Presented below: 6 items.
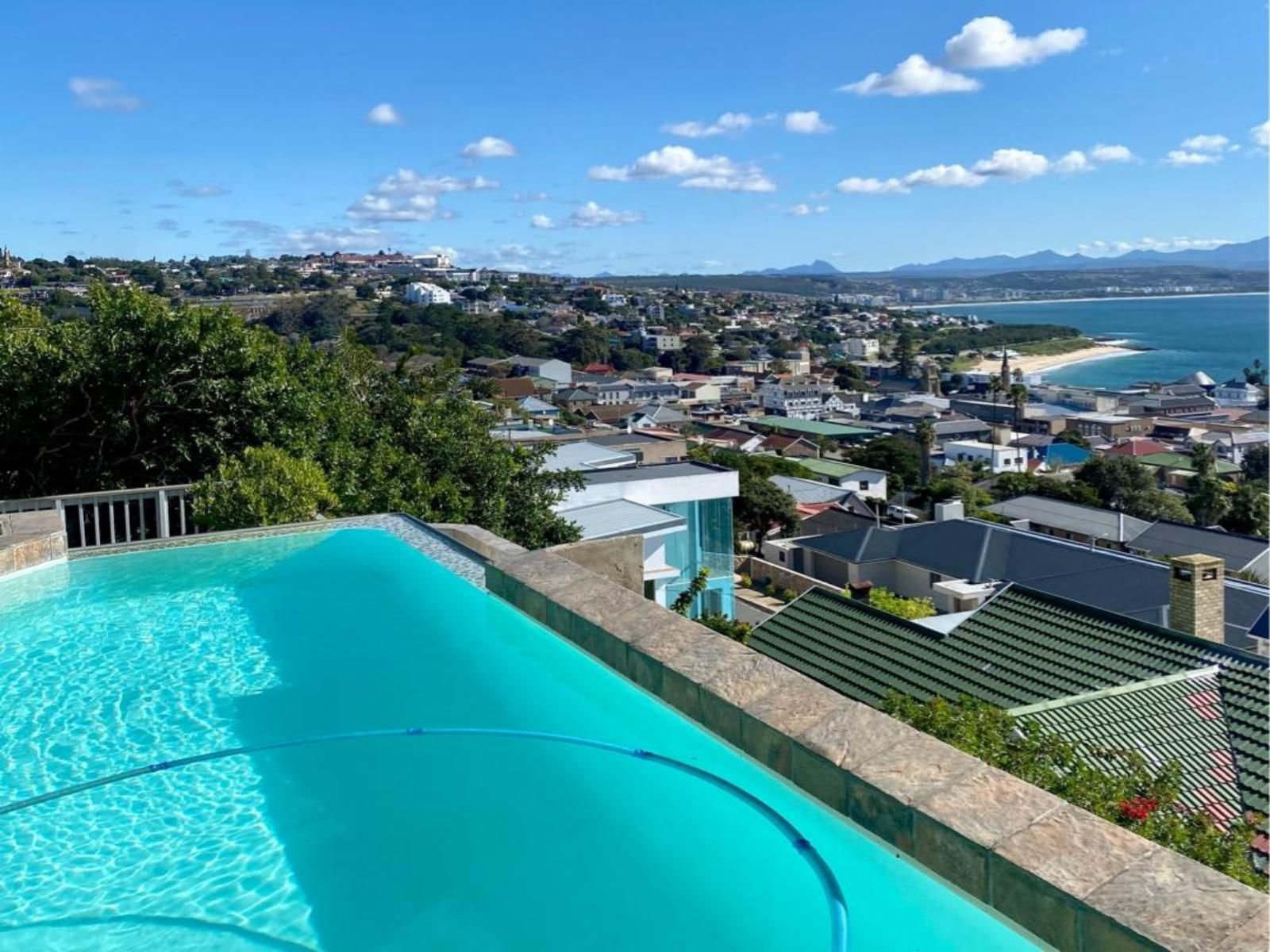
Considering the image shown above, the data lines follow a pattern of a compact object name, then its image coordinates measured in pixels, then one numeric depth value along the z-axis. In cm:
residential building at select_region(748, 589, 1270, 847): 920
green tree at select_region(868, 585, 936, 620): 2362
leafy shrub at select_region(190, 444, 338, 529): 986
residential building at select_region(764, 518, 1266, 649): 2142
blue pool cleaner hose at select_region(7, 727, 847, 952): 328
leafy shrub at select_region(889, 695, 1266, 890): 629
